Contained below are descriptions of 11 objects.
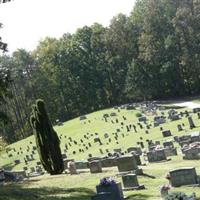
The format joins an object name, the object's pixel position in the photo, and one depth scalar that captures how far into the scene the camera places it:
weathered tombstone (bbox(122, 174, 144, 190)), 20.95
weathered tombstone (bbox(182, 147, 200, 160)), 27.52
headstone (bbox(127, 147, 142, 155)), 37.13
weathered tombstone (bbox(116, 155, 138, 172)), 25.61
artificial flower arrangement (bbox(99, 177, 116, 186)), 17.53
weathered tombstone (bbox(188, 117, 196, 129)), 44.81
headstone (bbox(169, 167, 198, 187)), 19.34
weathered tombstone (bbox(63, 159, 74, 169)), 37.01
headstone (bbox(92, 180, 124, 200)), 16.42
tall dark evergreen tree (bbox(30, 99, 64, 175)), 32.44
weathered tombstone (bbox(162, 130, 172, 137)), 44.08
